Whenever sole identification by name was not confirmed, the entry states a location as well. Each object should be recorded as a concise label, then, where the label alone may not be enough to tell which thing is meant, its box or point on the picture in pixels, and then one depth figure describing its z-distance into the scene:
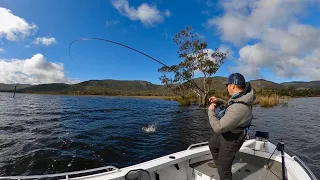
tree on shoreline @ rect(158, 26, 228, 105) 28.42
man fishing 2.48
